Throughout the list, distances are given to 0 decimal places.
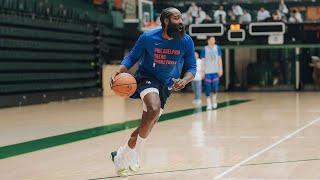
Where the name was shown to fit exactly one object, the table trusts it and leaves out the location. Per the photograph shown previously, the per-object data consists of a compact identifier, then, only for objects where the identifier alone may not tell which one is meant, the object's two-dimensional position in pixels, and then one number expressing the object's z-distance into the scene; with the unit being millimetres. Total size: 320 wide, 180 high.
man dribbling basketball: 8055
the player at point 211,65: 20912
